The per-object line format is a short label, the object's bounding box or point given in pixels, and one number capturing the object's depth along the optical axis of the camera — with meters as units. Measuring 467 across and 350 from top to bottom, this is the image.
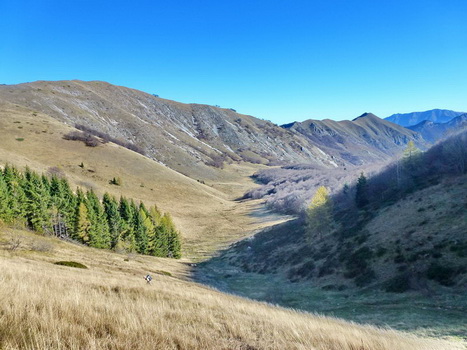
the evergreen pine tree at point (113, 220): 55.06
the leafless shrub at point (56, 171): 85.43
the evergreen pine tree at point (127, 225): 56.66
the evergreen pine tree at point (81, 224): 50.19
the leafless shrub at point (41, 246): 29.01
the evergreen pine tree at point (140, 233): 60.00
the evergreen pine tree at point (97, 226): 50.32
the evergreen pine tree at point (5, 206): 39.56
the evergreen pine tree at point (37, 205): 45.97
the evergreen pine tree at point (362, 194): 57.81
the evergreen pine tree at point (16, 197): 42.93
